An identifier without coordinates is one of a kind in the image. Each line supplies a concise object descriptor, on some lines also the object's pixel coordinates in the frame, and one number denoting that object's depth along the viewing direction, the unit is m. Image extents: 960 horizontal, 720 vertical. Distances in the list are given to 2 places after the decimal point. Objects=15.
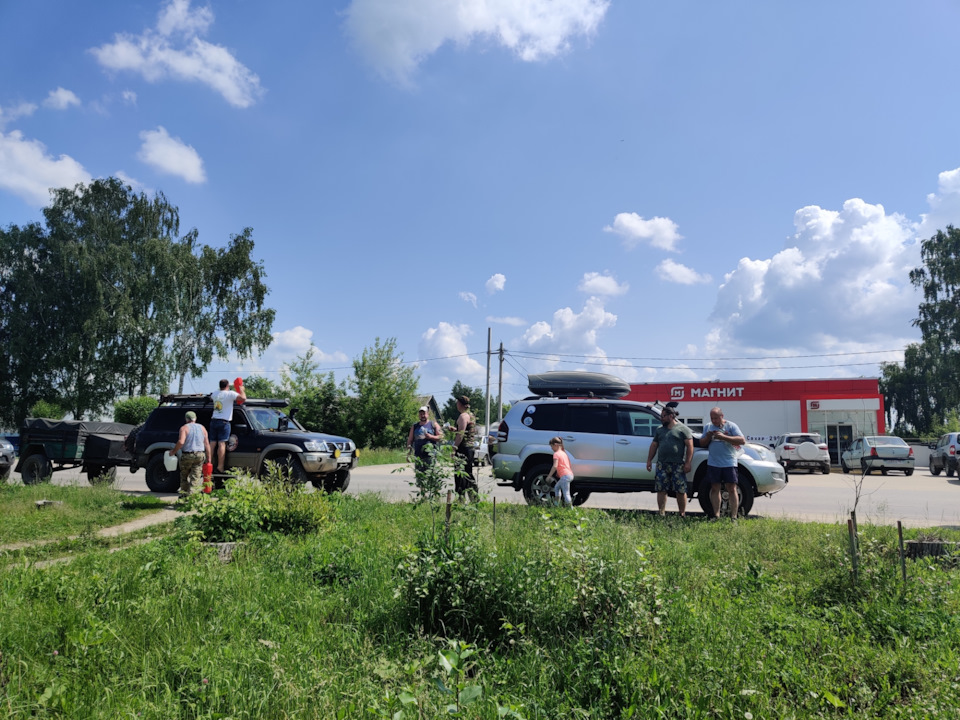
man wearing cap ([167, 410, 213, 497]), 9.69
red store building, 33.28
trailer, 13.68
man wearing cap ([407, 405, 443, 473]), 9.87
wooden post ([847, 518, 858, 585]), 4.62
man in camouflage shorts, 8.77
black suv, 11.24
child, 9.09
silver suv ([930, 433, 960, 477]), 21.88
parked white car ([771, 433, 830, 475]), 23.88
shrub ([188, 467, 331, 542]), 6.43
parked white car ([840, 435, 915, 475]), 23.09
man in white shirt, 10.26
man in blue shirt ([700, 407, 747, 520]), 8.50
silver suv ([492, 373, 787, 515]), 10.11
